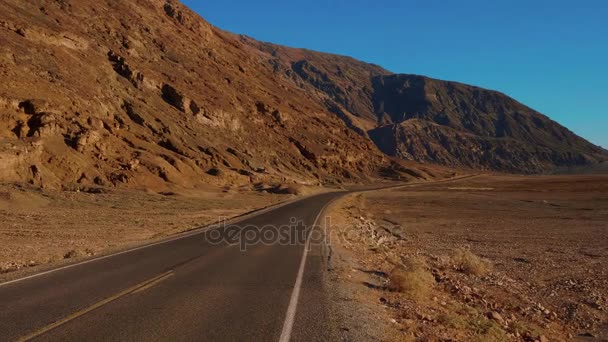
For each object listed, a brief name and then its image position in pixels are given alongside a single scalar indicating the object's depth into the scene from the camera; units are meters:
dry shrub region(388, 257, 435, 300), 9.74
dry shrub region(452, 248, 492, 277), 13.76
